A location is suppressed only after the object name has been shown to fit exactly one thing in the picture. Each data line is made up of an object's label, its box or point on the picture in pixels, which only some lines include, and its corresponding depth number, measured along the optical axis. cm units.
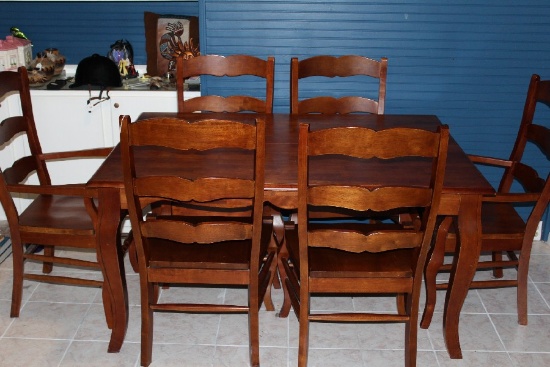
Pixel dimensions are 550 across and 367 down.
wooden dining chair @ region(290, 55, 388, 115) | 335
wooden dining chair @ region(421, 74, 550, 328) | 285
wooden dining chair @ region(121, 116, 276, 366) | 231
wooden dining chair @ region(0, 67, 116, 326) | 288
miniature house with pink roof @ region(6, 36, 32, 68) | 388
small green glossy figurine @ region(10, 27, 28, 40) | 402
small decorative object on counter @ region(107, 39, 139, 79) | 400
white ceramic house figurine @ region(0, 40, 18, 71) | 379
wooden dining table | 255
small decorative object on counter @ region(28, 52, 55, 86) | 381
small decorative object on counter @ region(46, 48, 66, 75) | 394
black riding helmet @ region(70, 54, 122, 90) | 332
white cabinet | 371
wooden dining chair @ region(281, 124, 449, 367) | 225
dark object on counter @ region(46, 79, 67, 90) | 374
